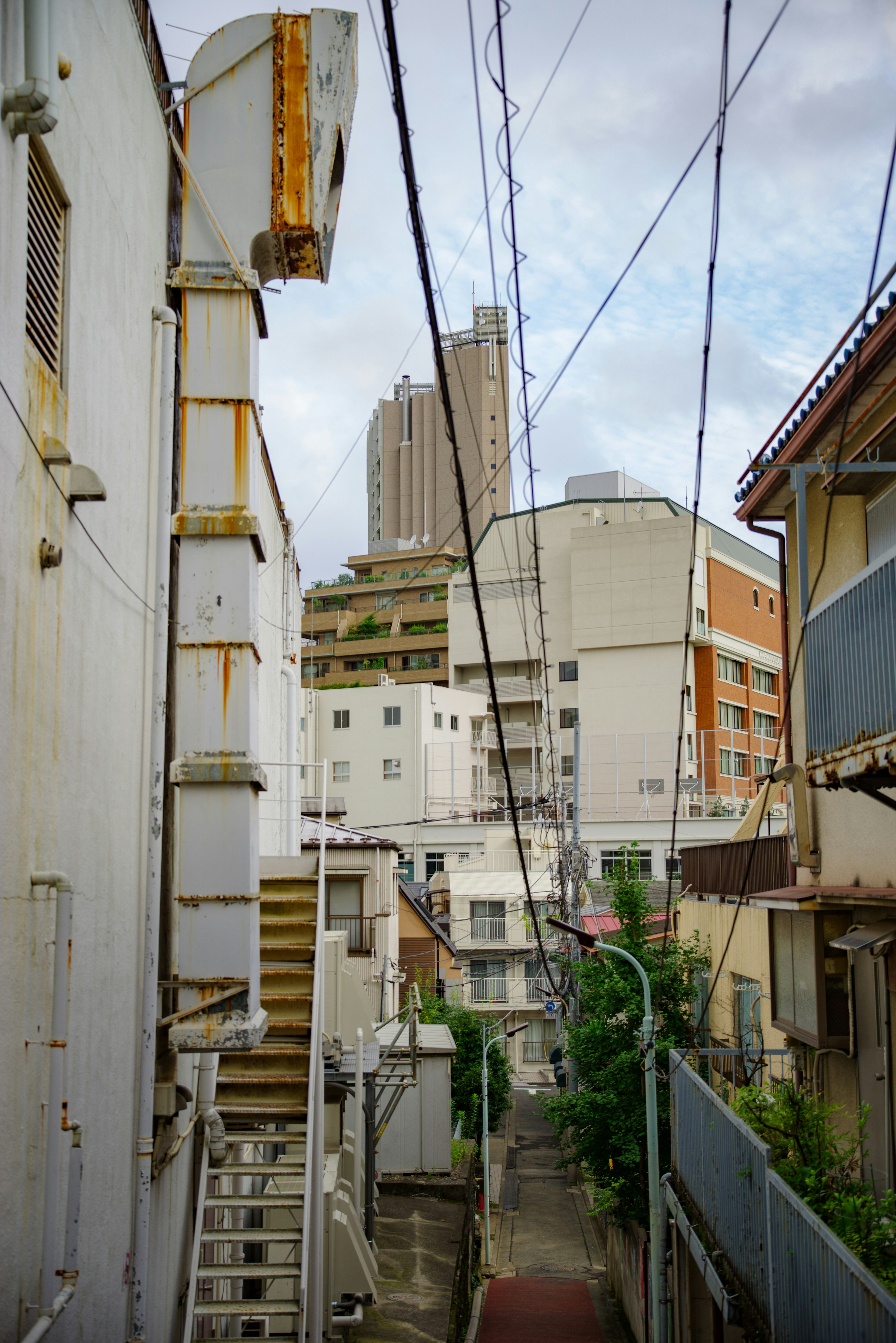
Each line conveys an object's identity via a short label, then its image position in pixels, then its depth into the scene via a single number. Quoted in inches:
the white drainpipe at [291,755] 602.9
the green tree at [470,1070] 1406.3
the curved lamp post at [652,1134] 543.5
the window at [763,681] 2529.5
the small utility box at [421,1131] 844.6
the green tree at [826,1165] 287.4
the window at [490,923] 1876.2
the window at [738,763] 2300.7
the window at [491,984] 1847.9
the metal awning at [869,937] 397.7
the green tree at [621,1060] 717.3
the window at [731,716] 2341.3
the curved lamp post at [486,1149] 1006.4
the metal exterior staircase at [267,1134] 320.2
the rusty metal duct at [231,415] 292.4
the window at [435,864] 2253.9
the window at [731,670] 2367.1
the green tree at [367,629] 3292.3
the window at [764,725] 2482.8
